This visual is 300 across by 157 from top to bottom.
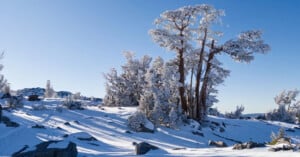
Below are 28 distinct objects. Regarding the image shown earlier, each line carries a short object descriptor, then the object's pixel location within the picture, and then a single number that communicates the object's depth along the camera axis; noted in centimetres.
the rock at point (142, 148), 1160
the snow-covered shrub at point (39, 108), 2598
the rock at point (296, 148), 949
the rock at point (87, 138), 1529
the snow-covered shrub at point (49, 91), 6182
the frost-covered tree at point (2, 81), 2268
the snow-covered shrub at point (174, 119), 1980
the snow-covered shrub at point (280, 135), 1319
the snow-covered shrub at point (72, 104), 2588
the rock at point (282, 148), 991
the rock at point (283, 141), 1112
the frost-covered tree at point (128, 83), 3488
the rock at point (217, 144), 1506
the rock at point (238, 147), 1145
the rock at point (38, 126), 1787
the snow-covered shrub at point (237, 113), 3638
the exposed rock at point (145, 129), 1875
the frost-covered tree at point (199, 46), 2331
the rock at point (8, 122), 1846
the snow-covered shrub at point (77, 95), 4458
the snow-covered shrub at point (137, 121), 1889
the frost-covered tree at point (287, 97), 4297
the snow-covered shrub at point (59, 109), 2472
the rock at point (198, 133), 1978
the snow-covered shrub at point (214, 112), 3978
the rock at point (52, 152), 1047
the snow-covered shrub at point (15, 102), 2808
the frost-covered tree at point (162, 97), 2044
